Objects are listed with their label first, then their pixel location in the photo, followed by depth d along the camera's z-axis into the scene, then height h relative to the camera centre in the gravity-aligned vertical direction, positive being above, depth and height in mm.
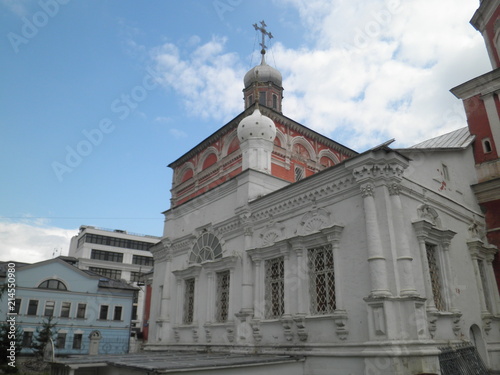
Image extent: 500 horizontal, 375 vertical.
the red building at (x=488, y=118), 12836 +7178
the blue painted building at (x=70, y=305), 25844 +2112
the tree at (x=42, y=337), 22953 +66
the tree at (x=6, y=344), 17373 -233
